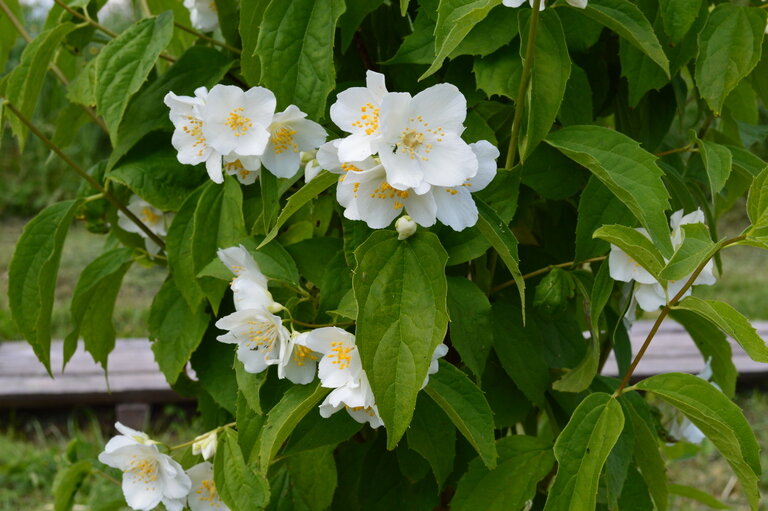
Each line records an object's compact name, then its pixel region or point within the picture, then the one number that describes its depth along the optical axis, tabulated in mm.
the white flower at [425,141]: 746
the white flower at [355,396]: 783
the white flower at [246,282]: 825
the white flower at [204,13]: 915
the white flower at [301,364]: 817
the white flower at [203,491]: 904
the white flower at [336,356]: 788
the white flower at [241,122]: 799
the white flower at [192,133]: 817
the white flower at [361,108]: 763
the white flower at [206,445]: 881
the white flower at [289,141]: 807
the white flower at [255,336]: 816
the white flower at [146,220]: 956
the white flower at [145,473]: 897
